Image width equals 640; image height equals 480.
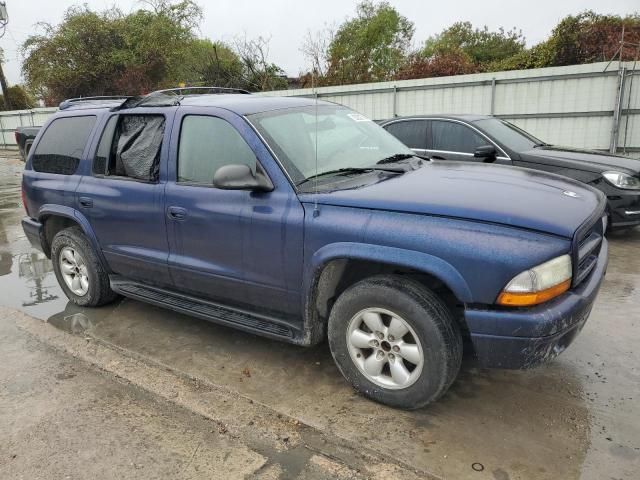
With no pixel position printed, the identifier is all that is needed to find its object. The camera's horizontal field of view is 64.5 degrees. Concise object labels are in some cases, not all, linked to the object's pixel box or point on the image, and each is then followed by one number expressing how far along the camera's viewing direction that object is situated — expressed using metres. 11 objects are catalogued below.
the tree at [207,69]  23.25
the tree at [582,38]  16.97
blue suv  2.56
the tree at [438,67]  18.69
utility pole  31.53
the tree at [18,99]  37.54
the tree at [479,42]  33.84
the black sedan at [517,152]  6.07
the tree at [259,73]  20.75
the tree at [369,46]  21.41
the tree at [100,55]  24.75
